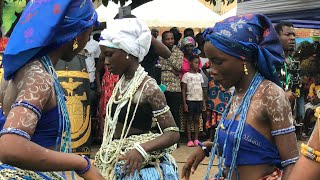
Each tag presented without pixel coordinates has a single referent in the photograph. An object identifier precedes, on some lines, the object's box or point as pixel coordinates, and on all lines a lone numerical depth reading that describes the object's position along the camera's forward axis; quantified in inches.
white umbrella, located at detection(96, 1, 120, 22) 470.4
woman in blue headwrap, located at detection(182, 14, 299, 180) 123.8
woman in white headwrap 163.0
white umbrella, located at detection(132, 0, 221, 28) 473.4
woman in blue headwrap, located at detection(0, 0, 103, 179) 97.9
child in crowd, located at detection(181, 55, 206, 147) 398.3
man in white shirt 380.8
